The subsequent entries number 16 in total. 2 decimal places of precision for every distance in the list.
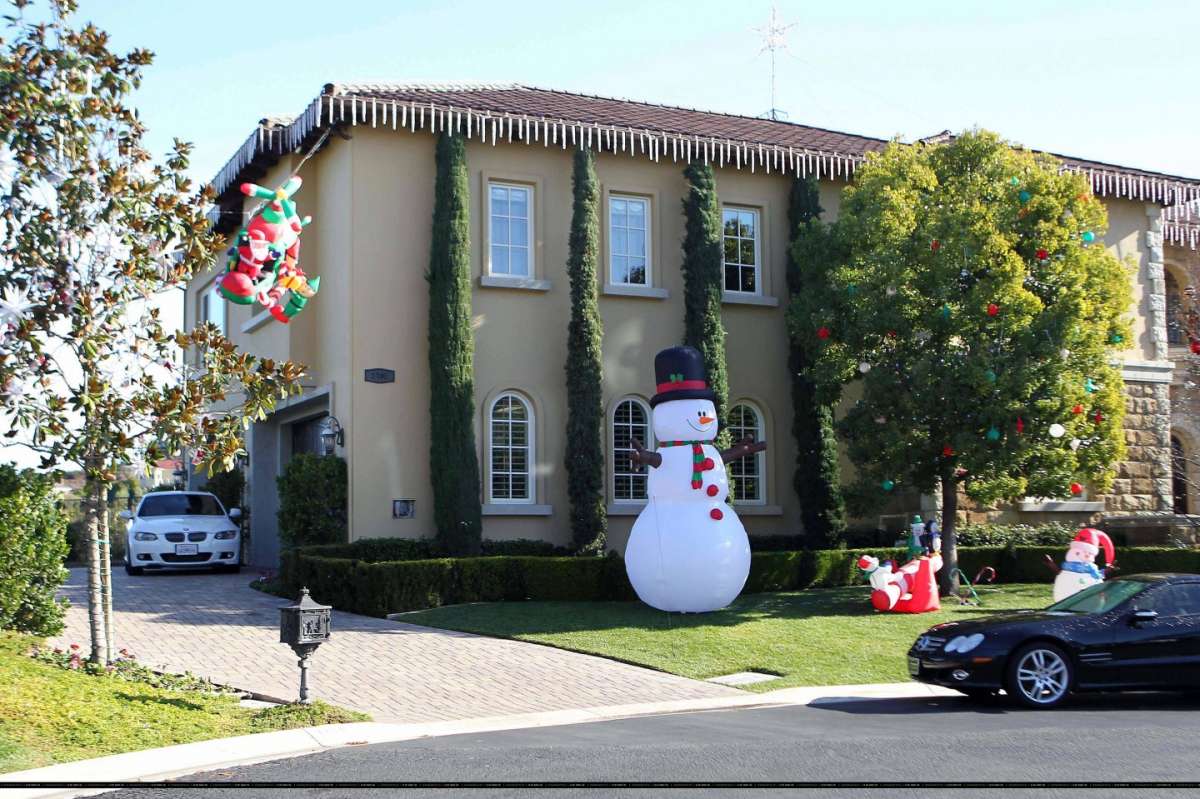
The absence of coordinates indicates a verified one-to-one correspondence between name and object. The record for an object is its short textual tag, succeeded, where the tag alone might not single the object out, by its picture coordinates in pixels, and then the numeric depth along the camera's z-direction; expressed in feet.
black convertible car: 35.32
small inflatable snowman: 50.01
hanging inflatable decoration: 46.43
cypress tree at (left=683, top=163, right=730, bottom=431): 67.92
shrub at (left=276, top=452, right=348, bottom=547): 62.85
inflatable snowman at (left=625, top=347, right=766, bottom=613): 51.62
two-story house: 63.26
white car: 70.54
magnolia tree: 34.47
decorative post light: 33.19
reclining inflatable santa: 54.54
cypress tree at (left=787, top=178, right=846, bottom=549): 69.67
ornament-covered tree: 56.59
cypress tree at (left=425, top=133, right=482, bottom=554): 61.57
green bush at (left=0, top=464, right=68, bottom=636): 37.68
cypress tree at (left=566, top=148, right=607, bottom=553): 64.80
